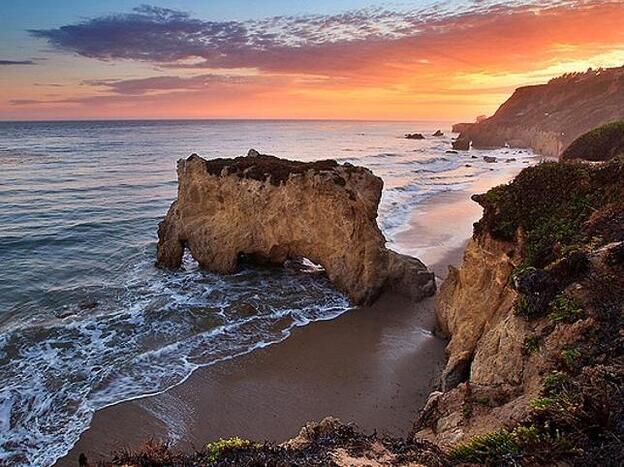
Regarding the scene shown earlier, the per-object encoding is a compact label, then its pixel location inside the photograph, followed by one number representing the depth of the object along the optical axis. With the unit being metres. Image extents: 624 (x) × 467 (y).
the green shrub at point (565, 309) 7.53
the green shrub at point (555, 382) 6.32
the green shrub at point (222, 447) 5.89
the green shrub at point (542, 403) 5.83
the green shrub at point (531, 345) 7.73
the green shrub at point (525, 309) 8.29
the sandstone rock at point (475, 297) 11.24
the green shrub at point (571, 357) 6.72
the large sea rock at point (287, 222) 19.00
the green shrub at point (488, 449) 5.37
